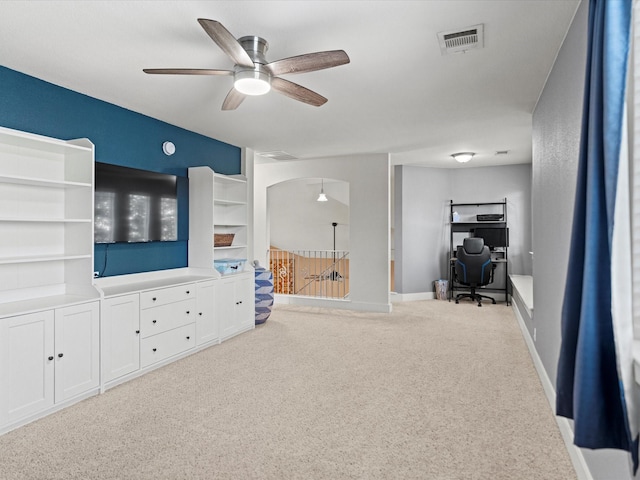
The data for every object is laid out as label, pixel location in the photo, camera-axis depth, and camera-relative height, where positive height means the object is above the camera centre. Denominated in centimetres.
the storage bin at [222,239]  491 +2
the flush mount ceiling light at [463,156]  617 +131
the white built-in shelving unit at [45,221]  296 +14
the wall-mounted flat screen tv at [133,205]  356 +34
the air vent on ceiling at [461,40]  247 +128
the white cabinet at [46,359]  258 -83
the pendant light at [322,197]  862 +93
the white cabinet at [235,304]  462 -77
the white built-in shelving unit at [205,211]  463 +34
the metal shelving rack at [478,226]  716 +19
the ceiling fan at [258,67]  223 +106
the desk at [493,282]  714 -72
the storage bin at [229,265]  482 -30
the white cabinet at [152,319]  333 -74
